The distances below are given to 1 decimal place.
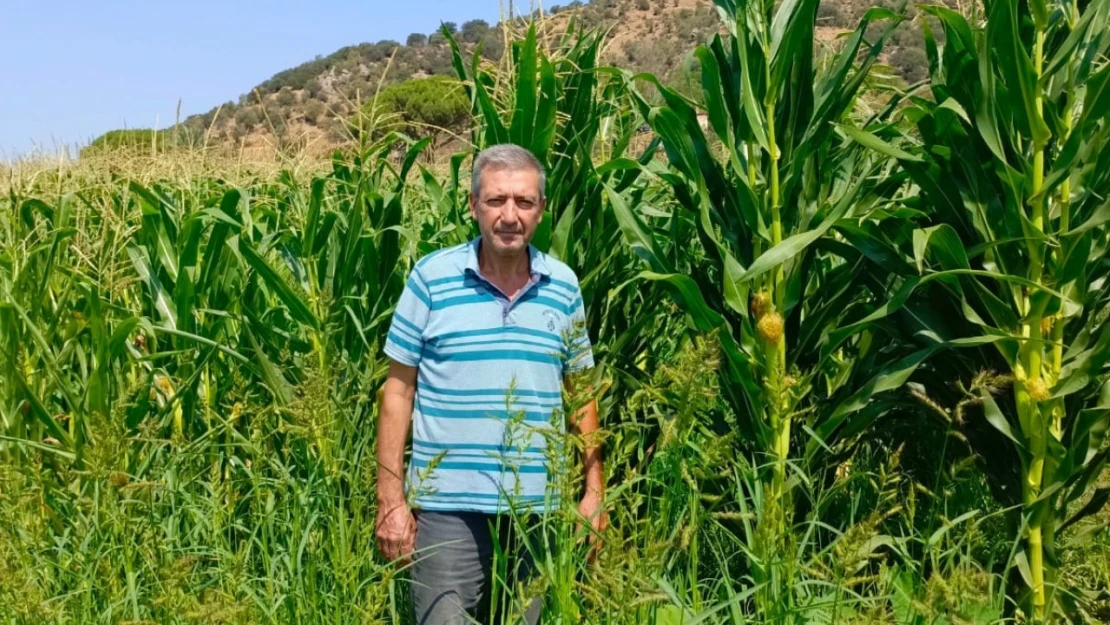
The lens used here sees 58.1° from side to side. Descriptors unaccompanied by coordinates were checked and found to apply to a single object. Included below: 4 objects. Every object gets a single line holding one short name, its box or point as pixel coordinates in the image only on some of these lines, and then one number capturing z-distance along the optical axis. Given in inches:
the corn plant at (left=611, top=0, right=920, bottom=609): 119.4
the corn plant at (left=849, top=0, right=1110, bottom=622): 112.0
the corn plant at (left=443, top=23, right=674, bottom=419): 131.8
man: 112.0
